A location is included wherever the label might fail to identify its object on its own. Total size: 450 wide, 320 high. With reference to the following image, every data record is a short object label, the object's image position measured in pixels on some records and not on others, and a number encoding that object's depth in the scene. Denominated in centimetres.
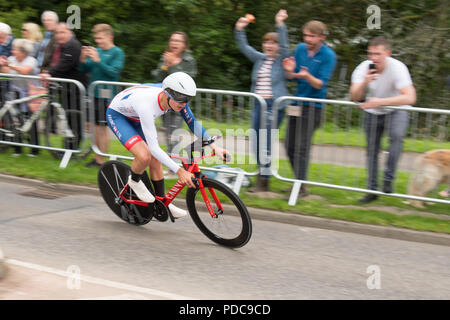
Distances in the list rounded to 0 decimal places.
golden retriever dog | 686
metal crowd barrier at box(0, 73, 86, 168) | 864
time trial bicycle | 557
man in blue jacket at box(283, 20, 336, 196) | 725
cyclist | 545
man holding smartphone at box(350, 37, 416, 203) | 688
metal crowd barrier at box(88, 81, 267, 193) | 767
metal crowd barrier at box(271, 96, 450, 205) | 680
